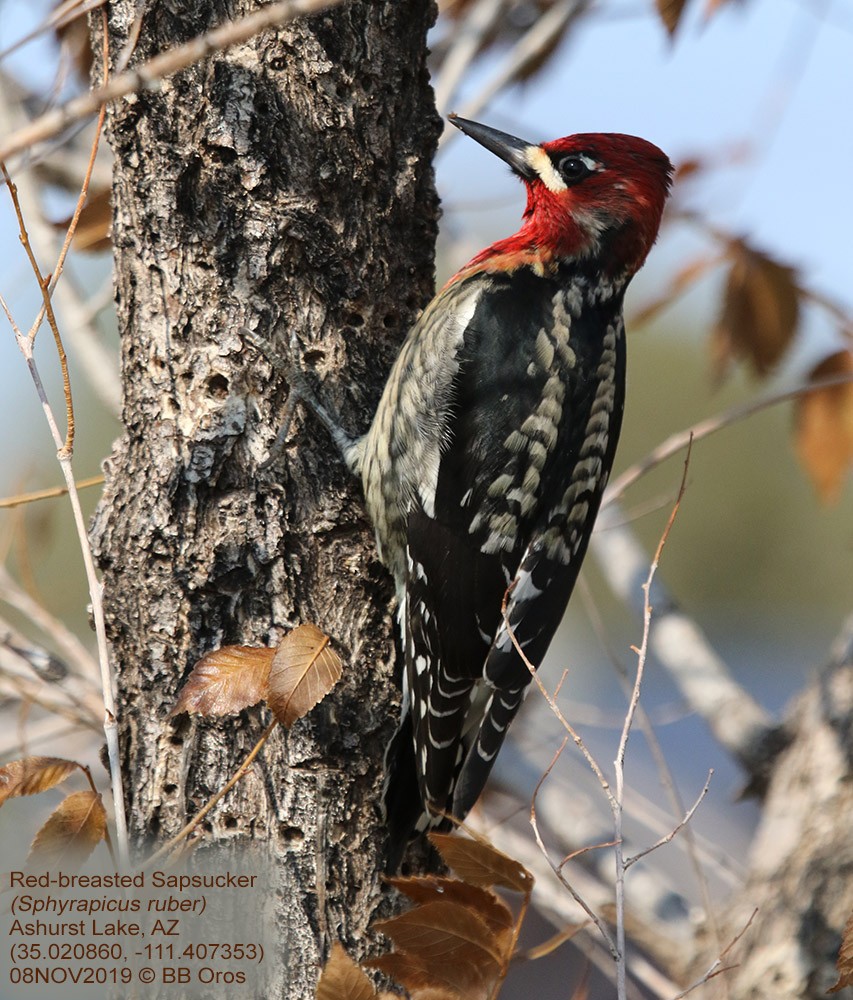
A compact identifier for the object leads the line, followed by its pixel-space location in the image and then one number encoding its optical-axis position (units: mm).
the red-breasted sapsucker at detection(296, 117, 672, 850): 4947
